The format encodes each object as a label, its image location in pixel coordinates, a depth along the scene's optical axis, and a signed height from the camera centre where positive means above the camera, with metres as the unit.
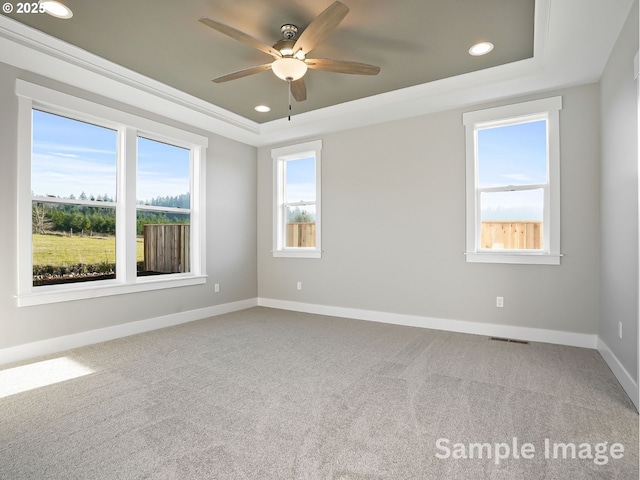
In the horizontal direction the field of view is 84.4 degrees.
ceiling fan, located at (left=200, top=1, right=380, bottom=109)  2.42 +1.44
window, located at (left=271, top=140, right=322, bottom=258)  5.34 +0.61
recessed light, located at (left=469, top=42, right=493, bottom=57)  3.04 +1.68
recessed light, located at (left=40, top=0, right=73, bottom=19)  2.50 +1.68
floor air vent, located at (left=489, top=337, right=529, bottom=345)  3.68 -1.08
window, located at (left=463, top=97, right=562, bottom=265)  3.66 +0.61
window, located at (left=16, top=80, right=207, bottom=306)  3.37 +0.44
